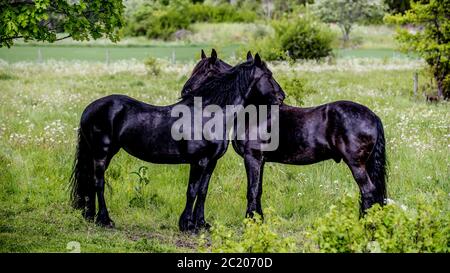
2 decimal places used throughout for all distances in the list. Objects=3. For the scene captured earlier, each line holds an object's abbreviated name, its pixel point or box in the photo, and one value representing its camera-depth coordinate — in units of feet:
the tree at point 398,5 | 208.70
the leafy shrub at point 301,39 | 117.80
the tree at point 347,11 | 196.54
